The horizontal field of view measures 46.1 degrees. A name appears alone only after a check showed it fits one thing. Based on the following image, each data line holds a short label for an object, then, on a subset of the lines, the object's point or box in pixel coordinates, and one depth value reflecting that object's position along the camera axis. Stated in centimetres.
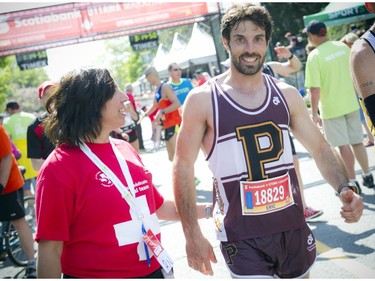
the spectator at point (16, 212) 503
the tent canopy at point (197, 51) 2272
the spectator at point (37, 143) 482
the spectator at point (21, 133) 842
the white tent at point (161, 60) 2898
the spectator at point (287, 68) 483
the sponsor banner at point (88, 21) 1491
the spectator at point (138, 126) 1441
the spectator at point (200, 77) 1551
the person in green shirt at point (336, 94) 589
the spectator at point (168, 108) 839
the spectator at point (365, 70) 258
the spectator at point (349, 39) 802
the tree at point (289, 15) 2520
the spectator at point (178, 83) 890
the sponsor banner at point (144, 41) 1925
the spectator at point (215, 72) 1901
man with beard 243
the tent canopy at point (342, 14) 1424
